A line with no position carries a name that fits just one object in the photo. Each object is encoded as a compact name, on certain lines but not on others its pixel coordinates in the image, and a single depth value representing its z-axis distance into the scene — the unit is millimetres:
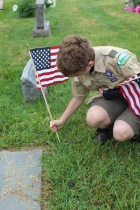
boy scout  1626
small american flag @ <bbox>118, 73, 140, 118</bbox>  1829
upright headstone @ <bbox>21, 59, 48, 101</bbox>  2818
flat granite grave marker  1679
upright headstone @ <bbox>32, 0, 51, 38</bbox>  5523
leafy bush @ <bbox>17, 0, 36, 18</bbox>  7645
